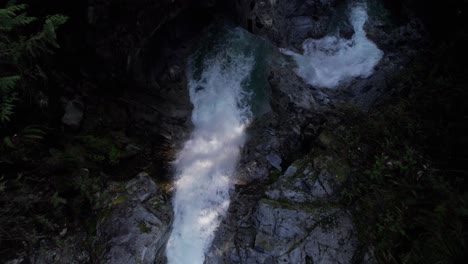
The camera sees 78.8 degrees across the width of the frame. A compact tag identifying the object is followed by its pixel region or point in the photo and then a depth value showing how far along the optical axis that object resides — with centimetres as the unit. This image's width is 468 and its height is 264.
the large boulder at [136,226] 648
